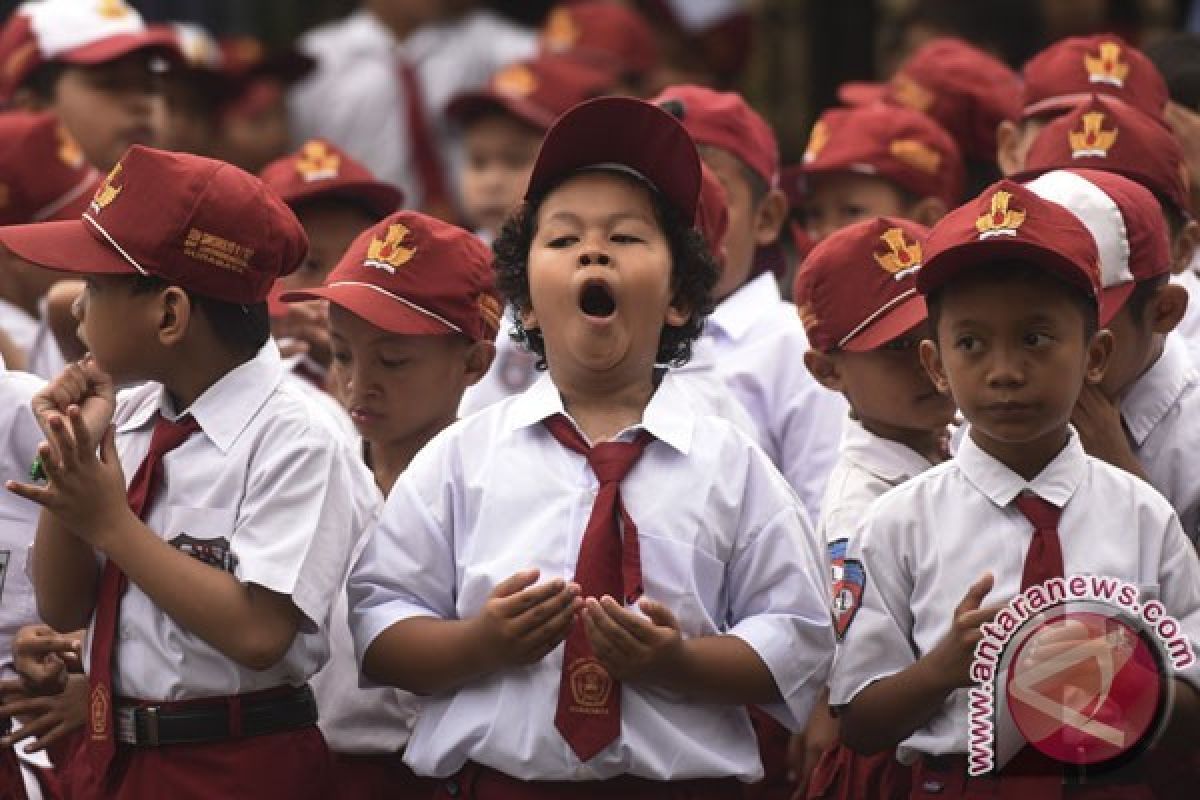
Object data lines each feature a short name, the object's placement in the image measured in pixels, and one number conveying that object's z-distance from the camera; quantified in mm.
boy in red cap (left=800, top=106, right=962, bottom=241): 13156
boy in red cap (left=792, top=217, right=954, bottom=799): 10062
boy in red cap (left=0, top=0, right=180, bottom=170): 15477
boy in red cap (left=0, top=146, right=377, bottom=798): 8648
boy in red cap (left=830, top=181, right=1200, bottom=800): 8398
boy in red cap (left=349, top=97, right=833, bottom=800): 8352
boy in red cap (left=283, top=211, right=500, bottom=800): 9984
